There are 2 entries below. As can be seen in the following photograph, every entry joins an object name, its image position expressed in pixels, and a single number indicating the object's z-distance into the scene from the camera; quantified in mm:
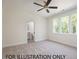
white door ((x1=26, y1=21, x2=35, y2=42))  3917
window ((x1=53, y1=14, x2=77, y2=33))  2614
